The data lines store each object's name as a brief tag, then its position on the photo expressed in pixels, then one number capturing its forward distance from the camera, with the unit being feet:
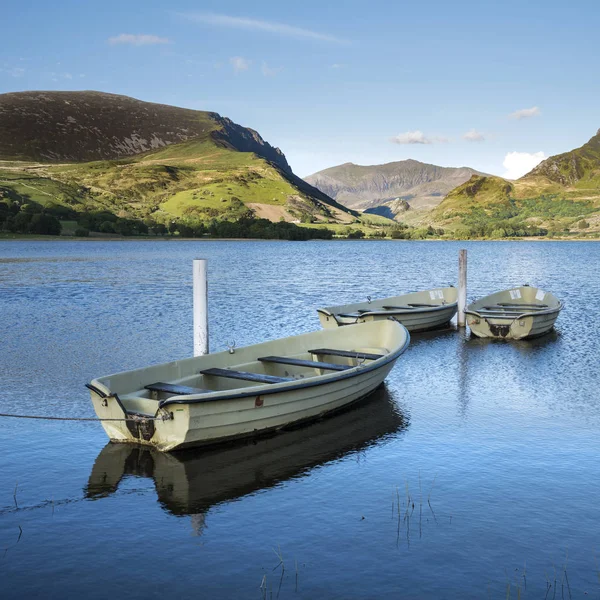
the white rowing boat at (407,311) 85.97
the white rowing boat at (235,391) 40.42
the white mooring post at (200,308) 57.82
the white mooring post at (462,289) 98.84
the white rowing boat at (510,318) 90.22
